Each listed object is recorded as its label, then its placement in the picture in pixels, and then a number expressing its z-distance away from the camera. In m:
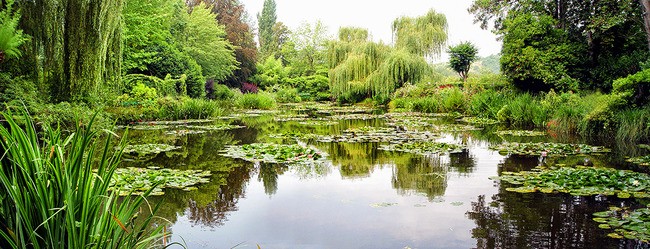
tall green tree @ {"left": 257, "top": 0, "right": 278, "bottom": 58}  46.87
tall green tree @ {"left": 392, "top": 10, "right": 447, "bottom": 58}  20.70
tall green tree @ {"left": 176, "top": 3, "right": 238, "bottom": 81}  23.11
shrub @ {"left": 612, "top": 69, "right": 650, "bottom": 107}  7.35
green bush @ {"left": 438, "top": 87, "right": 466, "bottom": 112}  15.93
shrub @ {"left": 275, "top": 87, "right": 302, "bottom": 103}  30.67
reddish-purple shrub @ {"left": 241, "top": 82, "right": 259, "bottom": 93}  29.60
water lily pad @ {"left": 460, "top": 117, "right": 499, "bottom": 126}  11.93
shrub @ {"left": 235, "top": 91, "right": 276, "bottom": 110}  21.50
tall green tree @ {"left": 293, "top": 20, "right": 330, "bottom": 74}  36.81
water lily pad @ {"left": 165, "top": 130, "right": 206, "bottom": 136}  9.17
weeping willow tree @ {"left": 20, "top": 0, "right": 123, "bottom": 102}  6.98
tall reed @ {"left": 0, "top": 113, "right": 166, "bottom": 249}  1.61
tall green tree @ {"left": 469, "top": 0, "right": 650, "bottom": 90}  11.52
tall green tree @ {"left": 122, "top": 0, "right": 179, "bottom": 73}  15.87
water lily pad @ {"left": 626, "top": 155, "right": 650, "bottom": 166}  5.39
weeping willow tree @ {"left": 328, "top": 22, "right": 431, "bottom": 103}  19.83
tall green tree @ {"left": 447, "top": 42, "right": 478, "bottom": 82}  22.23
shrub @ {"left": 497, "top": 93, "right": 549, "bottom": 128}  10.56
